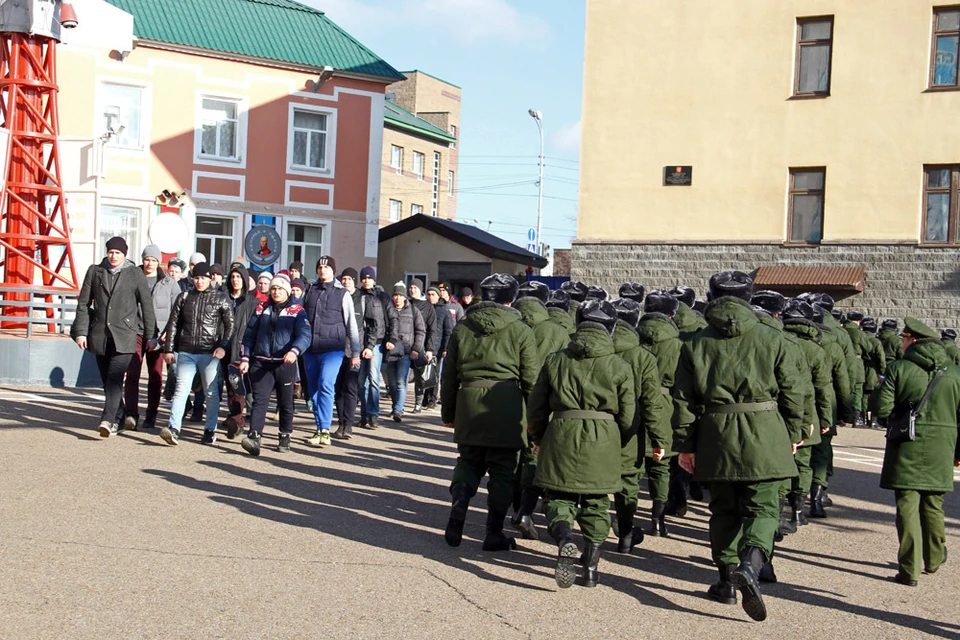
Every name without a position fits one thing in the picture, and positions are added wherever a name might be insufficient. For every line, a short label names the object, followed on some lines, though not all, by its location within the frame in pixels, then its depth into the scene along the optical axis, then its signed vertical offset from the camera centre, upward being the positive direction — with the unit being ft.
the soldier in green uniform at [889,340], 59.82 -0.98
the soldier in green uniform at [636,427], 23.56 -2.41
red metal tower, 65.05 +8.16
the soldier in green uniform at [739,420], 20.97 -1.97
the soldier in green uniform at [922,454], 24.09 -2.76
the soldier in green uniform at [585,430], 22.03 -2.38
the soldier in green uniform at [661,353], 28.30 -1.08
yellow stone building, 78.74 +11.86
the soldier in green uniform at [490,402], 25.11 -2.20
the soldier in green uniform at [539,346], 27.09 -1.00
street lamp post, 161.26 +18.41
